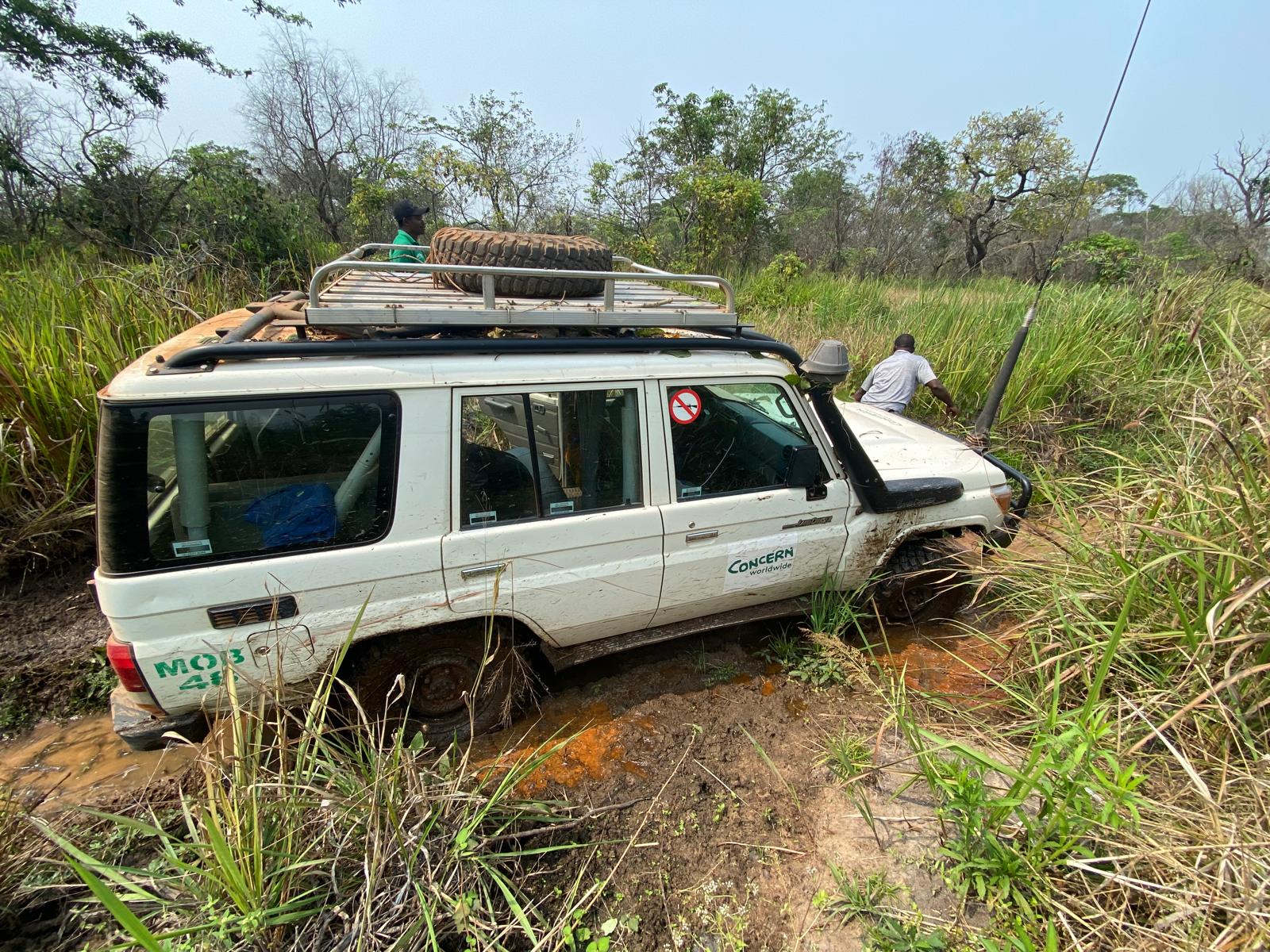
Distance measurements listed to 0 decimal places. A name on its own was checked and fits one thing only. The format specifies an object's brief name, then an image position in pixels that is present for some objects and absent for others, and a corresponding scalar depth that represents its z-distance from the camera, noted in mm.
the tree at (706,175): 12500
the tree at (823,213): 19875
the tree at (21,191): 10062
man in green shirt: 4543
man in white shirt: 5035
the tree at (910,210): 19516
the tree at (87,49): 10438
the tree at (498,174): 12125
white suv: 1782
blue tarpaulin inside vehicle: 1901
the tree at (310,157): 16938
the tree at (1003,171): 17203
